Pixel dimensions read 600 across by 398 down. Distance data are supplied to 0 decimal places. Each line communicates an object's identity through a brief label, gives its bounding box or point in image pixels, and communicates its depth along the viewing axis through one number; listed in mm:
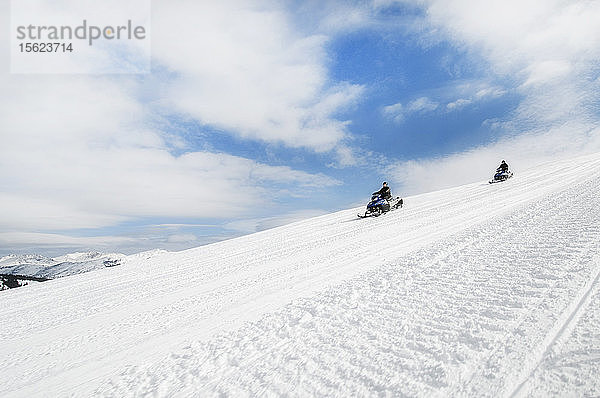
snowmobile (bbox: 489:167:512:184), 21344
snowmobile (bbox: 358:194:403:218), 15180
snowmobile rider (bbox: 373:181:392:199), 16291
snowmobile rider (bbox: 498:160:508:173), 22027
